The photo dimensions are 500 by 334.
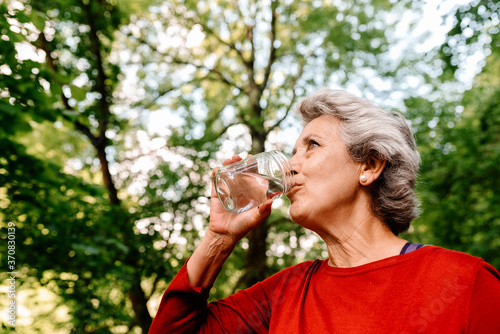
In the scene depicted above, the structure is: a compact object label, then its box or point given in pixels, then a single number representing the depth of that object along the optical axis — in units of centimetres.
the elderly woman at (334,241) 51
